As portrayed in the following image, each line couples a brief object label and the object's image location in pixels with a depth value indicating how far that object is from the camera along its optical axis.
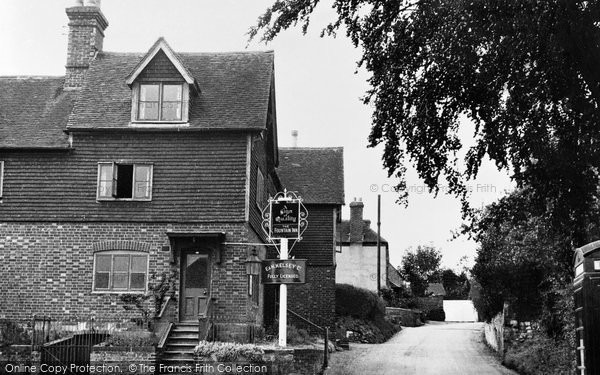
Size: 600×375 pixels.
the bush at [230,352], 19.30
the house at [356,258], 56.56
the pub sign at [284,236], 21.47
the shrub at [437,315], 75.56
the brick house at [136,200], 23.72
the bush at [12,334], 21.30
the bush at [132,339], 19.88
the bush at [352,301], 41.12
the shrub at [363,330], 39.16
